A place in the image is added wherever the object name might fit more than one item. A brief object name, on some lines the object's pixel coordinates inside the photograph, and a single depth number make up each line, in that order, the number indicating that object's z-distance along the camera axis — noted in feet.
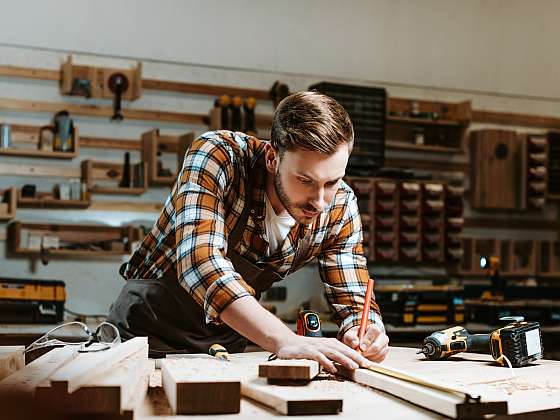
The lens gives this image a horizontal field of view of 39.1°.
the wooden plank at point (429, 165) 22.84
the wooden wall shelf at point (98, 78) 18.86
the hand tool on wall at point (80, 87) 18.81
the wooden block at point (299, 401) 3.99
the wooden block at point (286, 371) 4.45
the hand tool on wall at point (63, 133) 18.28
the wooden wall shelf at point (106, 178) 18.72
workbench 4.15
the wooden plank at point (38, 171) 18.63
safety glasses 5.04
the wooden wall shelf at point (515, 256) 23.07
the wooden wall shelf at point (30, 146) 18.05
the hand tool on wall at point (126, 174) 19.12
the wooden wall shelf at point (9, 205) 17.87
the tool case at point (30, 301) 16.30
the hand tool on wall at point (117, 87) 19.11
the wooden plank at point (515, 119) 23.81
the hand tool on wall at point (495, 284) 20.51
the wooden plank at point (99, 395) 3.53
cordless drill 6.39
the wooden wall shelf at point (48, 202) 18.25
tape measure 6.79
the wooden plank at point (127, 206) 19.33
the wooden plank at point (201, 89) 20.03
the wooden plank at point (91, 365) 3.61
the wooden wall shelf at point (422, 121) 21.77
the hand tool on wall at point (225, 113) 19.89
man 6.26
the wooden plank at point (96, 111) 18.69
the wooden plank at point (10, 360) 4.65
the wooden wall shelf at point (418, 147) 22.11
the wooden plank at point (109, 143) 19.30
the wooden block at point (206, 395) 3.92
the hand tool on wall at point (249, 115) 19.99
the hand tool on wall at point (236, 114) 19.92
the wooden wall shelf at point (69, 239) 18.17
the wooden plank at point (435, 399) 4.00
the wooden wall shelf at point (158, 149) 19.10
